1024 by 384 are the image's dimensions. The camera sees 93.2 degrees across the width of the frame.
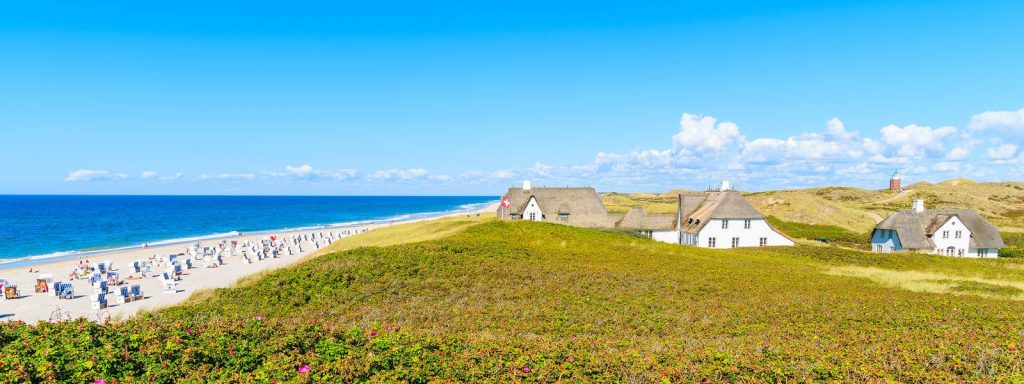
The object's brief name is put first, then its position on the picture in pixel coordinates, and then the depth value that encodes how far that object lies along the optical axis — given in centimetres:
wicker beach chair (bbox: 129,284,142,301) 3319
